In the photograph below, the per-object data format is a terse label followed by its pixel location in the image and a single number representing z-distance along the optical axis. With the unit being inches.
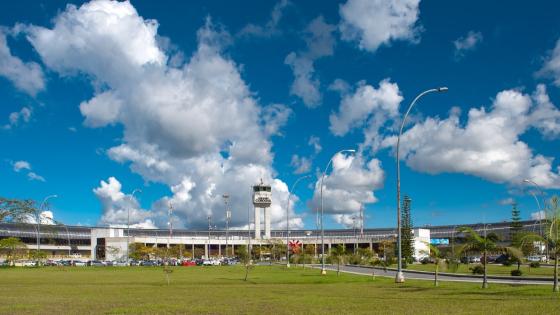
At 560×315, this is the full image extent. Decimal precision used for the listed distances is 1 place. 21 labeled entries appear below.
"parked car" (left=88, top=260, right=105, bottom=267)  4925.2
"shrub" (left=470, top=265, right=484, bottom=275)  2401.1
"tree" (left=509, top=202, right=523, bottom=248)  5920.3
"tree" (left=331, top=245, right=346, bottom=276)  2600.4
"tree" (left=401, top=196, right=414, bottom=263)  4832.7
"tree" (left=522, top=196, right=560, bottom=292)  1248.8
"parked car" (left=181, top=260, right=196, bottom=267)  4945.9
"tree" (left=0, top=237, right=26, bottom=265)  4229.8
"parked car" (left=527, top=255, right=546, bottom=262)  4698.8
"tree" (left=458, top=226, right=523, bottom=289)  1451.8
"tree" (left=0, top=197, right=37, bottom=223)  4398.4
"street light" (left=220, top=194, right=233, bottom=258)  6887.8
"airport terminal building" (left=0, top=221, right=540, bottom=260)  6717.0
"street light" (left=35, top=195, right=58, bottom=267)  4553.2
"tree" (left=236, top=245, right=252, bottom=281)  2173.6
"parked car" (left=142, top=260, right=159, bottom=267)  4808.1
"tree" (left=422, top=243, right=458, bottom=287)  1627.7
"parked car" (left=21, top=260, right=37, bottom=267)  4690.9
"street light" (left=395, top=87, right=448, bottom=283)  1681.5
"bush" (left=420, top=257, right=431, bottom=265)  4409.5
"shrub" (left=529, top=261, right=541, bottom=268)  3045.0
